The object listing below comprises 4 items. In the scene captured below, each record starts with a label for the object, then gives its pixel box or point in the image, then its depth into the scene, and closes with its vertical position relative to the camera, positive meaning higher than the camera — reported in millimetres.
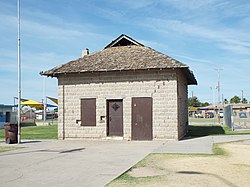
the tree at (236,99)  127625 +4341
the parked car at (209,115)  83850 -1031
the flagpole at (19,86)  19766 +1547
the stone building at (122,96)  19547 +949
